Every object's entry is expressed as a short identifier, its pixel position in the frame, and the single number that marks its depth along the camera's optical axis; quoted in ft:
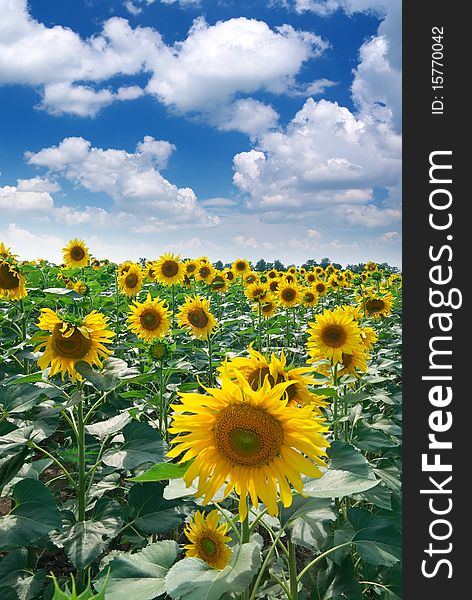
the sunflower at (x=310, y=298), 30.58
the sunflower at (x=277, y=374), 6.21
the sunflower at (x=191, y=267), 33.15
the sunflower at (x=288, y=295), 28.50
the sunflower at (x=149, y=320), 17.07
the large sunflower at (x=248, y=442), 5.16
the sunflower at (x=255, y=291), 25.94
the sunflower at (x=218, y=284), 31.70
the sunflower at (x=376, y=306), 22.63
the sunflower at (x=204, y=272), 33.47
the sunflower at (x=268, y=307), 27.61
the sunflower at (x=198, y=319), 19.90
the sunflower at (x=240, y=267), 39.14
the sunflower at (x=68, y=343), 9.80
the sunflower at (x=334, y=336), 11.96
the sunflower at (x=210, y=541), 7.76
